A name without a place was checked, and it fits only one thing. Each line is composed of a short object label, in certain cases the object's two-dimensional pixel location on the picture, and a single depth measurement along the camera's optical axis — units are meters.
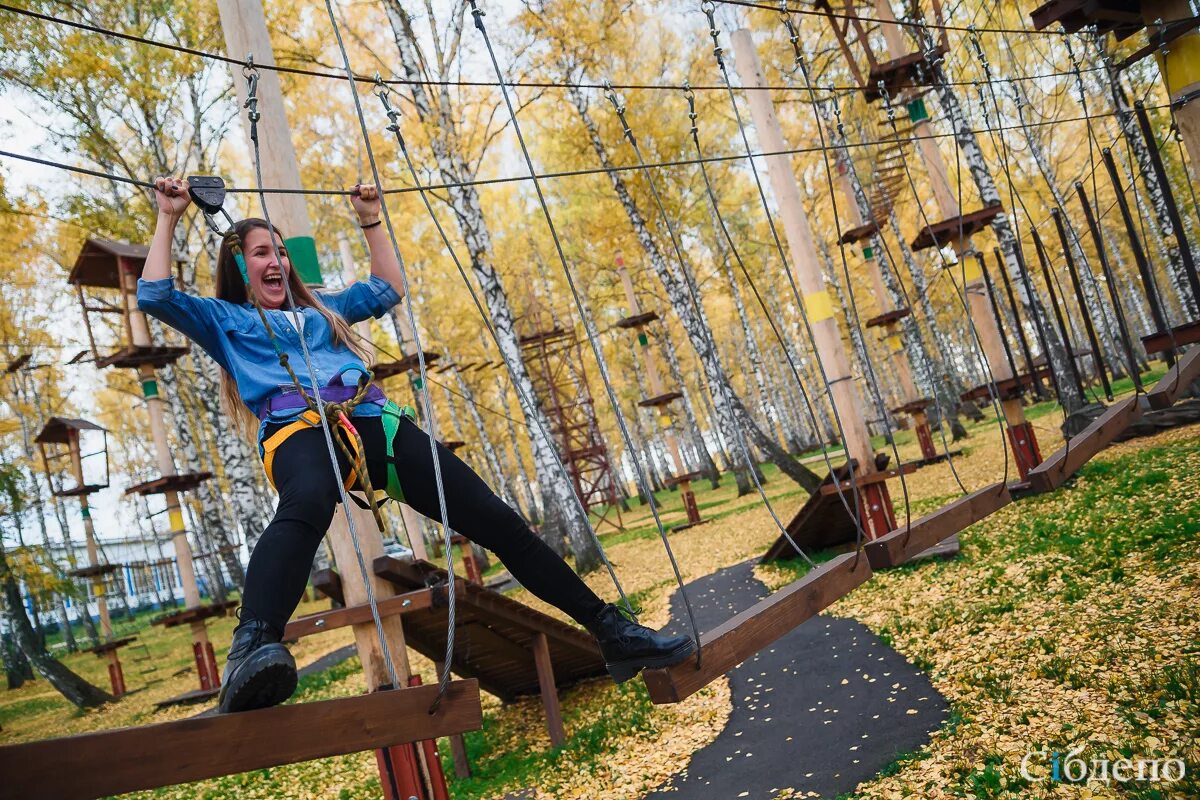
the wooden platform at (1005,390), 6.90
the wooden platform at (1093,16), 4.45
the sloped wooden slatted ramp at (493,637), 4.48
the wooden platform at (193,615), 8.80
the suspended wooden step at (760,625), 2.30
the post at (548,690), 5.25
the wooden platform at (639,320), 12.62
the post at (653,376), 13.43
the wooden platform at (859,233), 9.22
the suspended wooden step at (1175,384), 4.71
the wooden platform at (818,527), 7.05
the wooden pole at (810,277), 6.20
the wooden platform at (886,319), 11.19
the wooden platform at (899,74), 6.87
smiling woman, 1.86
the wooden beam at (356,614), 3.64
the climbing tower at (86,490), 10.82
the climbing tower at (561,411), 17.00
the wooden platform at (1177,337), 4.71
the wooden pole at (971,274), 7.30
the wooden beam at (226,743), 1.41
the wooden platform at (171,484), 8.77
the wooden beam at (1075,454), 4.44
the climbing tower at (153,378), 8.71
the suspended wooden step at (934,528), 3.26
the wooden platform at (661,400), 12.30
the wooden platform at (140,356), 8.43
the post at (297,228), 3.71
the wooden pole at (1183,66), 4.27
